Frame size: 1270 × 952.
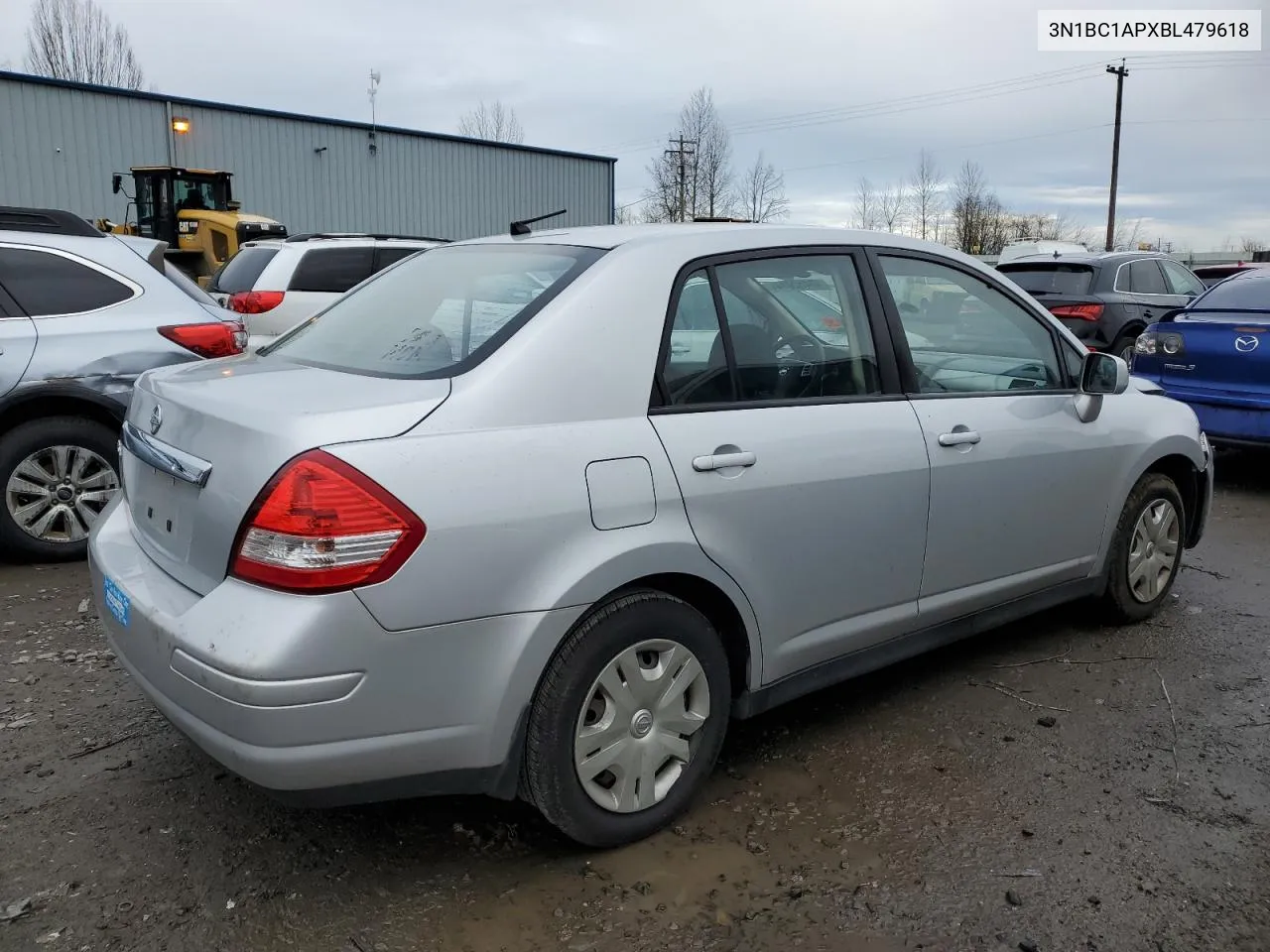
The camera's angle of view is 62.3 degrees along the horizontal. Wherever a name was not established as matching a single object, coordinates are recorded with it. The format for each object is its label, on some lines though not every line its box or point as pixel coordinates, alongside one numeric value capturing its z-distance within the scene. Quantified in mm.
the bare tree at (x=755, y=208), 42625
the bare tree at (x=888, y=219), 49438
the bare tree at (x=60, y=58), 39875
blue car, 7160
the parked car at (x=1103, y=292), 11281
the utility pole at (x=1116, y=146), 35531
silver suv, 5152
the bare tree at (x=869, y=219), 48422
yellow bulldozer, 18484
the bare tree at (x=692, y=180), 44531
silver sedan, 2301
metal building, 23172
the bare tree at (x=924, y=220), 51344
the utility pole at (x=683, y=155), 44219
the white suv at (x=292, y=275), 9180
